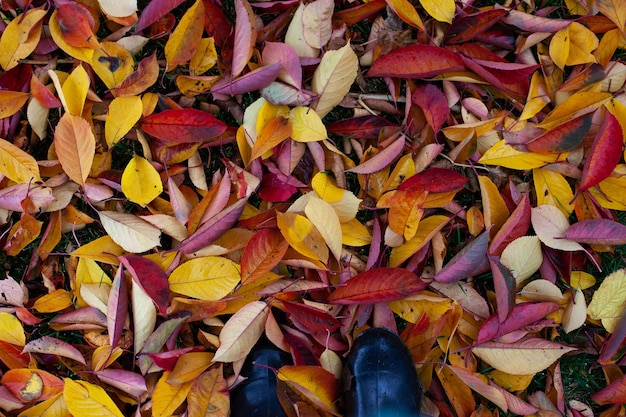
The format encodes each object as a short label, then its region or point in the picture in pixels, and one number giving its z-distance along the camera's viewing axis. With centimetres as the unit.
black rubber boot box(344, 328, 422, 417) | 120
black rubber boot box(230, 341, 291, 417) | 125
